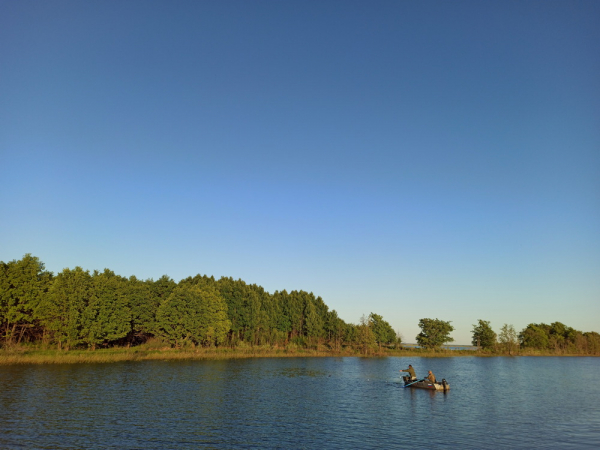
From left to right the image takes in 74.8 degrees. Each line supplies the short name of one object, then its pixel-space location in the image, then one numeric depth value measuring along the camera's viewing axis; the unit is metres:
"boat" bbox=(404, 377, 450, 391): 58.00
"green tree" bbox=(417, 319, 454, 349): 155.75
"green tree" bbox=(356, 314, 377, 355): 139.88
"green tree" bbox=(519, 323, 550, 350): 184.38
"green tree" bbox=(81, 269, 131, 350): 86.56
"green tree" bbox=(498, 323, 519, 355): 168.00
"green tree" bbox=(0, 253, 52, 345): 81.12
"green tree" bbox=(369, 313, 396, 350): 156.75
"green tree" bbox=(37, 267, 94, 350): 83.94
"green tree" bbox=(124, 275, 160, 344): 103.00
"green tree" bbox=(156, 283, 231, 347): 101.44
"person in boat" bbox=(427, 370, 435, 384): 58.98
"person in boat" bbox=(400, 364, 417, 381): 62.32
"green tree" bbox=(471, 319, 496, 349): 168.99
